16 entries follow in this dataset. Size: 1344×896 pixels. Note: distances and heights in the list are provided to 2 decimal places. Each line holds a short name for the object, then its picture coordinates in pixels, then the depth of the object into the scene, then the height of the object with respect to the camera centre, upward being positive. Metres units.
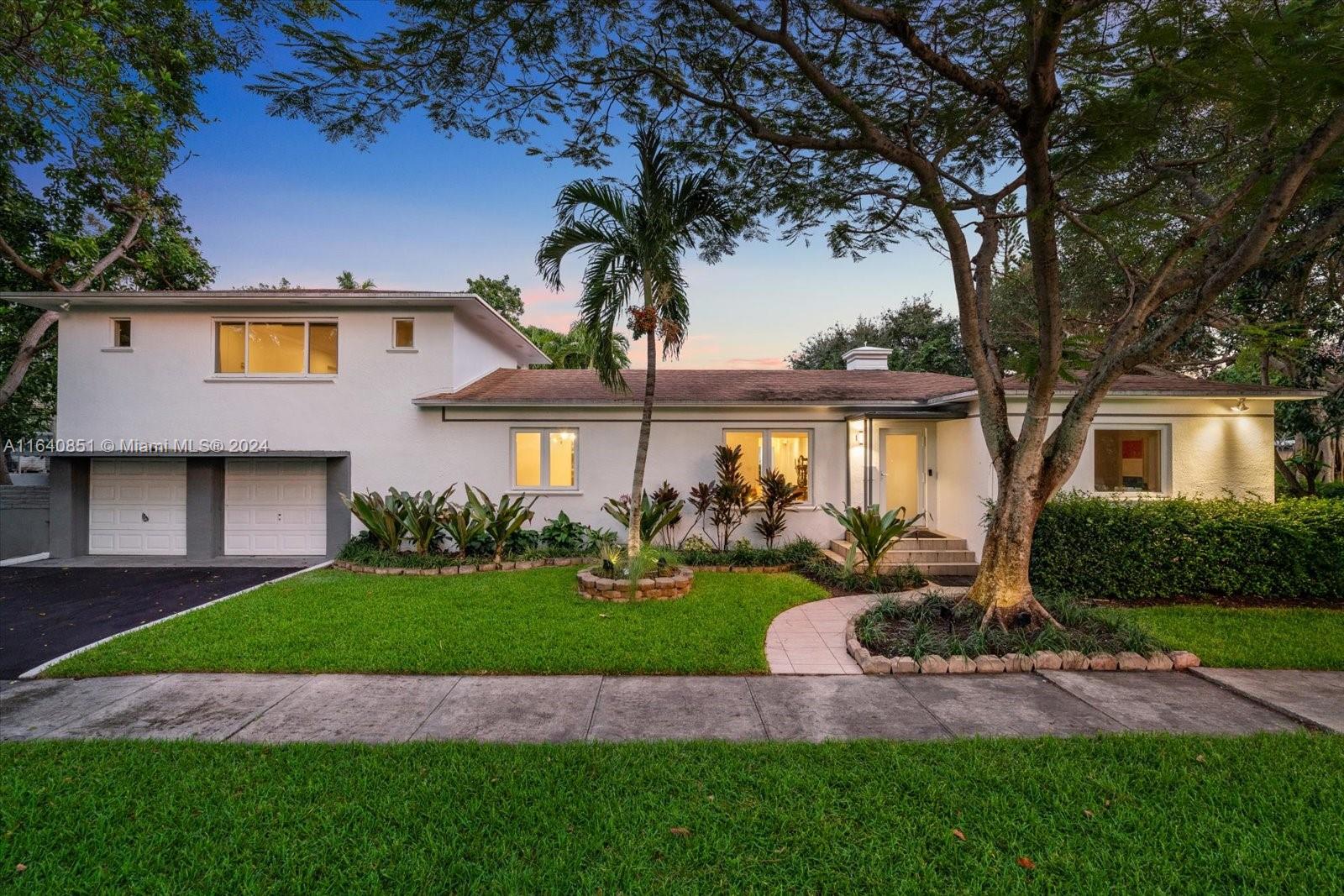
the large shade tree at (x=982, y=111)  4.95 +3.65
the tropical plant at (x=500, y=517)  9.27 -1.09
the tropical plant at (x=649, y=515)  9.05 -1.06
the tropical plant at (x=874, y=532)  8.45 -1.21
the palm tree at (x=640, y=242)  7.43 +2.75
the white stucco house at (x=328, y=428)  10.56 +0.42
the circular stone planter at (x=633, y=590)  7.31 -1.78
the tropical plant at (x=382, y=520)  9.70 -1.17
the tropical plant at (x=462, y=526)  9.48 -1.25
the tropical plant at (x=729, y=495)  10.16 -0.80
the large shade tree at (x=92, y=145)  6.74 +4.80
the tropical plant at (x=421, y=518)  9.48 -1.13
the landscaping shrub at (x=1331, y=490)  13.52 -0.99
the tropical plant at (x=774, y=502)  10.30 -0.95
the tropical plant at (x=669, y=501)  9.90 -0.89
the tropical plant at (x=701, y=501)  10.20 -0.92
